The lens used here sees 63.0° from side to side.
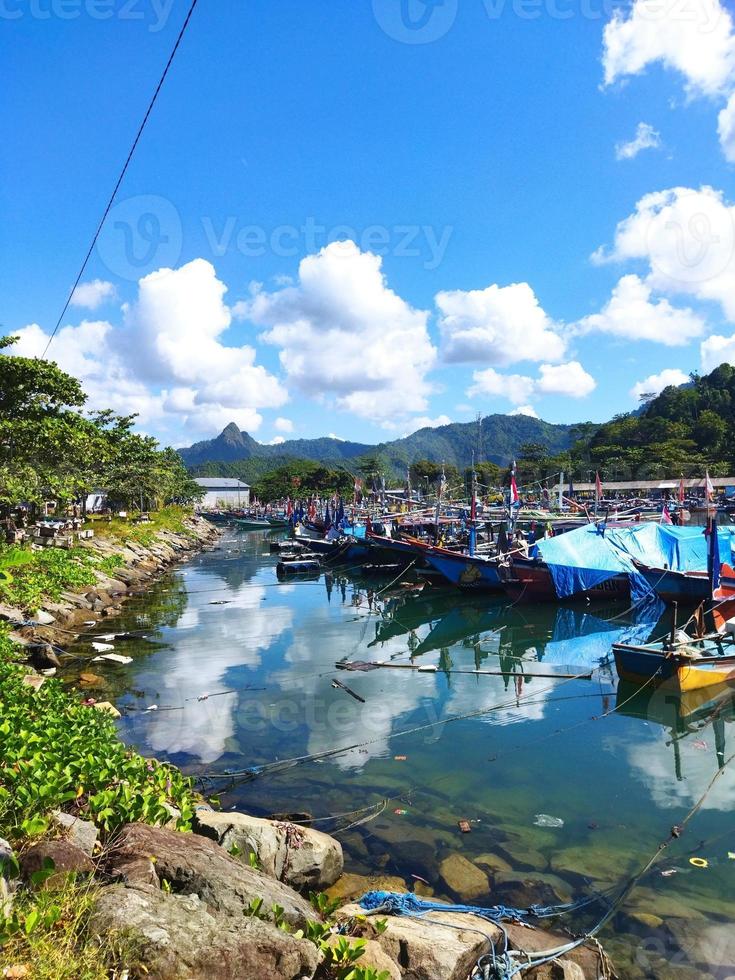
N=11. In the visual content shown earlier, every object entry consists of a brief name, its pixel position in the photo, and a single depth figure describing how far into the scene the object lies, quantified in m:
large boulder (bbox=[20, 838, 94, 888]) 5.18
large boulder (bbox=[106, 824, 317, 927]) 5.50
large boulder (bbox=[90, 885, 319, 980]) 4.54
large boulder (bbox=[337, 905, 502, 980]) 5.98
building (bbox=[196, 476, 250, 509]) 165.14
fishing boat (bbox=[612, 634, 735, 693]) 15.25
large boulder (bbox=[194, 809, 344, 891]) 7.71
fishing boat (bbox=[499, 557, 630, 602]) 29.97
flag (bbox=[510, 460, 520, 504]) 32.50
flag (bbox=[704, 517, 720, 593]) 22.20
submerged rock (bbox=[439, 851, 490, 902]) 8.51
